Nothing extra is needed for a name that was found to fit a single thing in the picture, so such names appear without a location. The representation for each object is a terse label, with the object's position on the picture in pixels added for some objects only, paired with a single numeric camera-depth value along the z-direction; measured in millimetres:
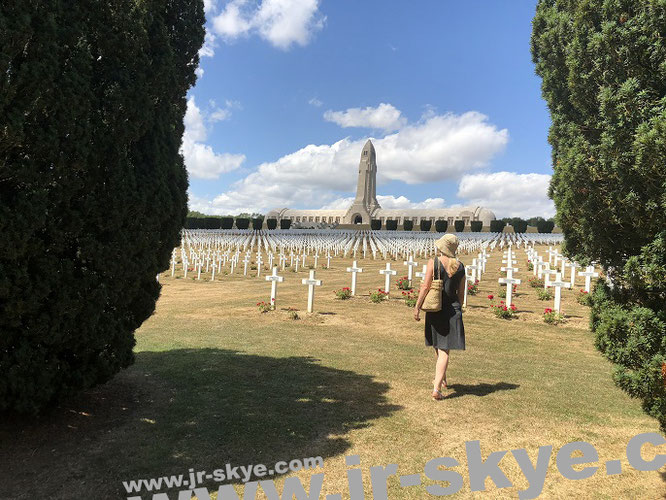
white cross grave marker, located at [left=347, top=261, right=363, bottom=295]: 12938
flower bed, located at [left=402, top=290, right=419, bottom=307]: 11422
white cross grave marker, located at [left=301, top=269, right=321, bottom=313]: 10594
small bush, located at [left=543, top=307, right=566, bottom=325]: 9539
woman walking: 4891
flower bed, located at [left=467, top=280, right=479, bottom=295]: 12681
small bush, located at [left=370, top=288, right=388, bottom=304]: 11977
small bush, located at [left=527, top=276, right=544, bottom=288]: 14270
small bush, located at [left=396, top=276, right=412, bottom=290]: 13637
